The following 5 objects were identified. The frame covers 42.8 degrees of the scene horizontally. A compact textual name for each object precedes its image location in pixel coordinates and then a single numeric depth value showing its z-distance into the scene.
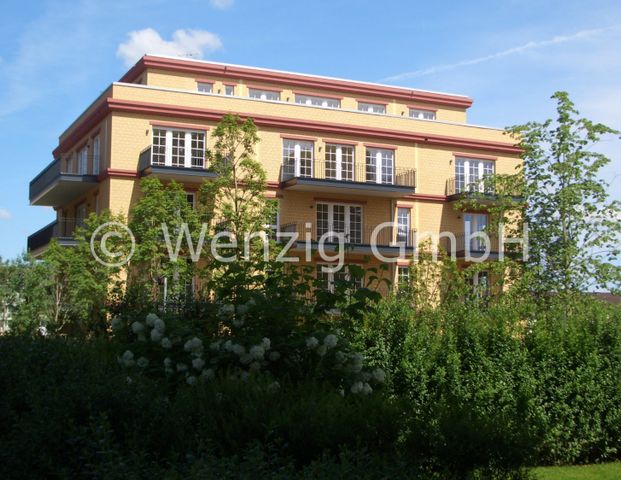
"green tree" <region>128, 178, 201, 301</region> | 30.64
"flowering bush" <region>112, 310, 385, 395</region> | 8.55
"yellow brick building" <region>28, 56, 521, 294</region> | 35.97
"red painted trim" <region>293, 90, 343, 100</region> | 46.84
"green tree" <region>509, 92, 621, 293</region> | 24.20
